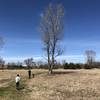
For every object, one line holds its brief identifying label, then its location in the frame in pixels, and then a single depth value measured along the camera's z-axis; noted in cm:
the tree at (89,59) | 5912
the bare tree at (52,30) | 1956
